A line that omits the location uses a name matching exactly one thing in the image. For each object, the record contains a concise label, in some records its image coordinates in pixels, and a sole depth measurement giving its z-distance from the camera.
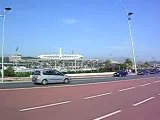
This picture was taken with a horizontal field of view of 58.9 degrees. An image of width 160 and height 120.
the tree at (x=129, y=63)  59.32
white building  75.17
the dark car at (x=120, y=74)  28.37
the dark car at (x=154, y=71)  37.39
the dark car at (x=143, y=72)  32.33
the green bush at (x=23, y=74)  26.42
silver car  14.35
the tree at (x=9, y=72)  27.19
